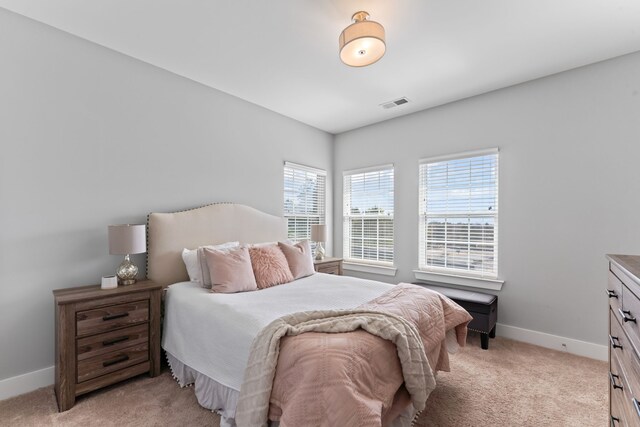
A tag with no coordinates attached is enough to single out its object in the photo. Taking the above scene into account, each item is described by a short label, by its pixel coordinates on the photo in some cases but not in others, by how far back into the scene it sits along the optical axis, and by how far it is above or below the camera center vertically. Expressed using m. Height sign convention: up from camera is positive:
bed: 1.40 -0.73
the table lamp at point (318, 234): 4.18 -0.32
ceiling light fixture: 2.03 +1.22
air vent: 3.63 +1.39
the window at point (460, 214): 3.42 -0.03
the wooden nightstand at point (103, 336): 2.00 -0.93
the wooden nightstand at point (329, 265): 3.93 -0.75
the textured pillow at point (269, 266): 2.71 -0.53
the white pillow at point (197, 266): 2.57 -0.50
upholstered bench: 2.96 -1.01
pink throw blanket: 1.23 -0.78
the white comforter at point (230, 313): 1.79 -0.70
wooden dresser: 0.96 -0.49
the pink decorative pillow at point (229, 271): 2.46 -0.52
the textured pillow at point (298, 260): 3.08 -0.52
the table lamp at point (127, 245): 2.35 -0.27
